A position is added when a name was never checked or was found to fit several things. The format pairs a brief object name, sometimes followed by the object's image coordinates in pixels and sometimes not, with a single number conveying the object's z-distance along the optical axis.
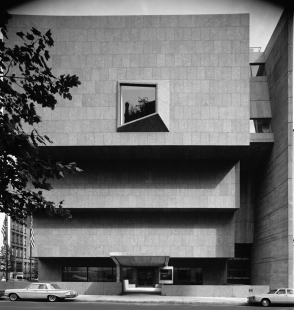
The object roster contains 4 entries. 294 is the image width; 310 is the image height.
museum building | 34.84
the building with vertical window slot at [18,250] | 95.19
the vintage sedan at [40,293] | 29.62
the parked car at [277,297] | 28.22
